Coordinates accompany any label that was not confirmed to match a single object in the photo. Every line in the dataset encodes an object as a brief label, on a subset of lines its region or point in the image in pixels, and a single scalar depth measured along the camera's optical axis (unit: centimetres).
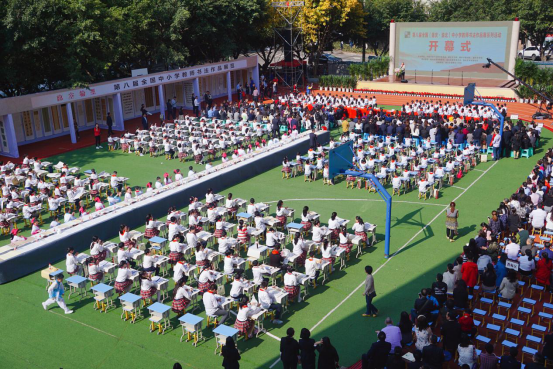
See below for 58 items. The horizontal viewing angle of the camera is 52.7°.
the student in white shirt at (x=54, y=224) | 1752
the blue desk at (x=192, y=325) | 1218
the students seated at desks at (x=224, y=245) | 1593
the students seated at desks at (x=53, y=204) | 2002
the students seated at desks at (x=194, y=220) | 1752
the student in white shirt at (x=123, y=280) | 1408
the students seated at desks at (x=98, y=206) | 1873
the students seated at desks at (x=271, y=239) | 1628
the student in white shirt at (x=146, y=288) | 1373
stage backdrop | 4047
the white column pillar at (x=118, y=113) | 3275
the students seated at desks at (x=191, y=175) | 2182
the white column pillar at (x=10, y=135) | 2781
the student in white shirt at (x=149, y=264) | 1476
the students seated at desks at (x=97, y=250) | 1558
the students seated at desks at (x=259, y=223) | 1748
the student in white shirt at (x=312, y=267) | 1450
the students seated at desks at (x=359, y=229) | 1648
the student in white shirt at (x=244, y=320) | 1239
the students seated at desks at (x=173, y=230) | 1700
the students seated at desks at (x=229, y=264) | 1484
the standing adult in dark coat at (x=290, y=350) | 1071
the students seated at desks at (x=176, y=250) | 1559
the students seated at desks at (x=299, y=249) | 1541
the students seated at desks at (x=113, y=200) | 1973
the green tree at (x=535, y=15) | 5088
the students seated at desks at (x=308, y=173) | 2336
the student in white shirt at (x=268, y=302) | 1302
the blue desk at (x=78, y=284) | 1438
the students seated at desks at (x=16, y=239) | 1632
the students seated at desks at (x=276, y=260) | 1497
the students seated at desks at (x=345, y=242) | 1595
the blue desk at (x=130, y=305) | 1314
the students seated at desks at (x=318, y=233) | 1648
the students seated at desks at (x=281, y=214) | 1816
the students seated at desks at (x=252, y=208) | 1825
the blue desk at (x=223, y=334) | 1176
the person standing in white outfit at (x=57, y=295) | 1386
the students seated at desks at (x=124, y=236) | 1642
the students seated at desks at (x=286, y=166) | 2389
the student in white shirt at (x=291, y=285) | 1379
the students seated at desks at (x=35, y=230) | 1692
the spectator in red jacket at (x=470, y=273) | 1350
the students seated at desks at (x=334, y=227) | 1703
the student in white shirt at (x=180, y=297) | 1325
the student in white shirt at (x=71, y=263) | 1481
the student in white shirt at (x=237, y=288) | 1352
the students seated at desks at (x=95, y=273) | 1479
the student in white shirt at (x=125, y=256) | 1537
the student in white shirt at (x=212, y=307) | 1282
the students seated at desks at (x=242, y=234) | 1688
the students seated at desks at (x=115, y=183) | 2213
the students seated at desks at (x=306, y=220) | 1775
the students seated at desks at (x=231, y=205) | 1923
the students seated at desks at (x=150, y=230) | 1733
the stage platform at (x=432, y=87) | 3884
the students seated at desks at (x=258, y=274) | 1434
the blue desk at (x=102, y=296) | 1373
